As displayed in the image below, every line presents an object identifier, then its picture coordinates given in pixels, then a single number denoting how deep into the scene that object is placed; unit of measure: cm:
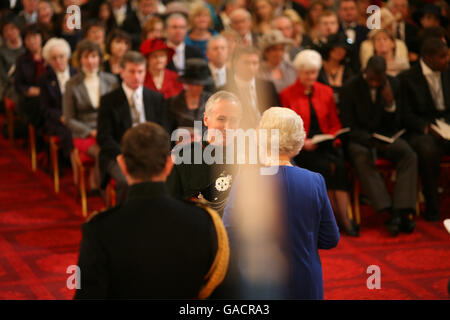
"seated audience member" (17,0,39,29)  942
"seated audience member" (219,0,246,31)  882
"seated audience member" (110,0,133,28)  937
